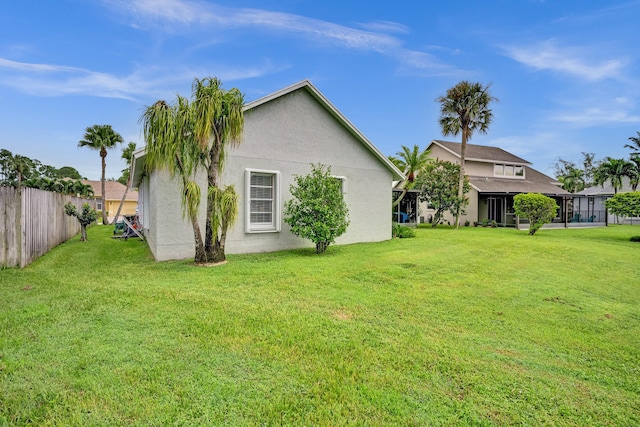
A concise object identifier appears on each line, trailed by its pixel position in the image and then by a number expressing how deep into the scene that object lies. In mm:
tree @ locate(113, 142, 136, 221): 34312
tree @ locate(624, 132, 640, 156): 35691
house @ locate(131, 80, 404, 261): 9789
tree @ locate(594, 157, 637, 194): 35219
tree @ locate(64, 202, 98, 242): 14055
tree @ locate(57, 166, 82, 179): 61928
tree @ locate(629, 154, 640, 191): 35125
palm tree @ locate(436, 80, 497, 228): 21312
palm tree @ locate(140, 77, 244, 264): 8016
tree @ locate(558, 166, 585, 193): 48031
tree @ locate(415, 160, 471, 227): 23047
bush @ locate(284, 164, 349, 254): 10367
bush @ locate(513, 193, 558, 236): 18219
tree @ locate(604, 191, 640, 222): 17484
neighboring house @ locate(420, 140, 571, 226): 26266
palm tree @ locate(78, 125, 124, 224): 29344
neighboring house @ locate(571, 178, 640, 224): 28750
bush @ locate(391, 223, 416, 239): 15834
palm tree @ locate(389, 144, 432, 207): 24922
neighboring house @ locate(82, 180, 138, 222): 41362
